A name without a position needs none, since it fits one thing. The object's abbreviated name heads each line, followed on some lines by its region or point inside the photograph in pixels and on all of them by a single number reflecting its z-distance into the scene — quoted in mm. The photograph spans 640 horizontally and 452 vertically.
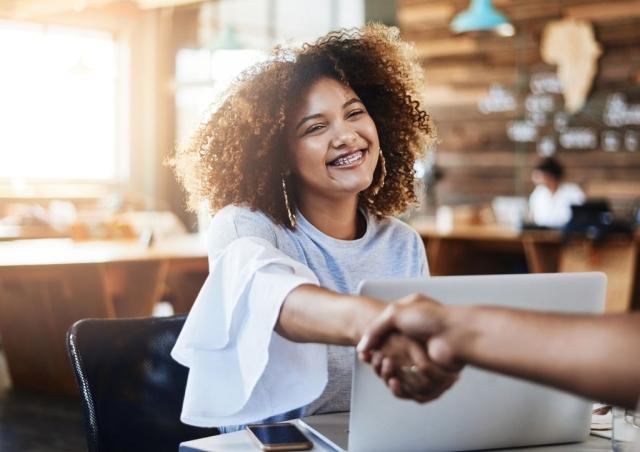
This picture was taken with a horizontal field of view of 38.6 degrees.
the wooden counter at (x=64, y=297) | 4867
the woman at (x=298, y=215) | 1335
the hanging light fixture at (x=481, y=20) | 6715
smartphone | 1297
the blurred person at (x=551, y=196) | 7602
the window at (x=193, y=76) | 10117
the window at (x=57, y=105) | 9336
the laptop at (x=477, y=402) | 1111
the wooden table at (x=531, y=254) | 6148
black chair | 1682
